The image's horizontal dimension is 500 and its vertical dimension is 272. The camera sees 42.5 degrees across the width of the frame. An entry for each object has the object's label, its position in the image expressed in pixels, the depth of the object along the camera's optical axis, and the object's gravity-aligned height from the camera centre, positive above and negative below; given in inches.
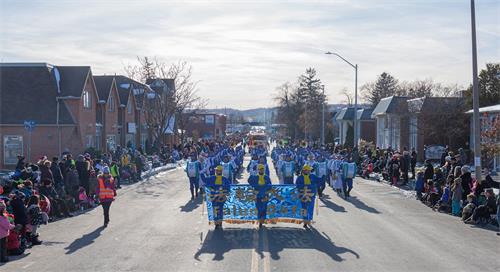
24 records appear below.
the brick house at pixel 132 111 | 2111.2 +70.1
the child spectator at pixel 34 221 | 570.6 -81.1
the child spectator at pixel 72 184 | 820.6 -67.2
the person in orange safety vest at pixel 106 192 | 682.8 -64.5
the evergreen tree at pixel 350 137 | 2462.1 -27.9
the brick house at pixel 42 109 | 1582.2 +56.8
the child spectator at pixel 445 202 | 821.5 -93.1
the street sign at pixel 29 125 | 1011.3 +10.6
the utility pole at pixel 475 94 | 850.1 +47.9
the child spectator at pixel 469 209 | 726.5 -89.9
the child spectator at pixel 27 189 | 622.2 -55.9
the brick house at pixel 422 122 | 1755.7 +24.1
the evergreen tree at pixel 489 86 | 1916.8 +131.9
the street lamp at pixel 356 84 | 1718.0 +125.4
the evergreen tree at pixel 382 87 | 4205.2 +285.3
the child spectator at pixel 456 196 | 785.6 -81.2
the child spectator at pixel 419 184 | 952.2 -81.0
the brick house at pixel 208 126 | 4355.3 +34.4
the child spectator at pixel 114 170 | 1050.1 -63.7
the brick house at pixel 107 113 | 1887.3 +54.7
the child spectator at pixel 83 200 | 824.3 -88.1
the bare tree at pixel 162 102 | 2185.0 +104.4
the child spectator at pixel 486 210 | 703.7 -88.3
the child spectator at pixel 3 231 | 488.3 -75.4
